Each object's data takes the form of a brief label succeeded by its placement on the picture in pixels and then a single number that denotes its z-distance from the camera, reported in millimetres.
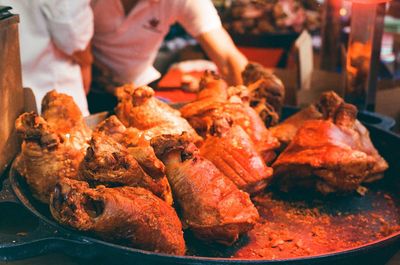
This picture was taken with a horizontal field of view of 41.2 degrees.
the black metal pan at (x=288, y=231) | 1262
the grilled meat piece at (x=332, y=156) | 1775
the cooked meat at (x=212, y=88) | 2105
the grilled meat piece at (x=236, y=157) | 1680
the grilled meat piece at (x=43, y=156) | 1532
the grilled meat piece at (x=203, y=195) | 1451
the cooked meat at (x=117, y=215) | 1283
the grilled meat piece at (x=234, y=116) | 1893
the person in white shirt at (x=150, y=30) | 3105
